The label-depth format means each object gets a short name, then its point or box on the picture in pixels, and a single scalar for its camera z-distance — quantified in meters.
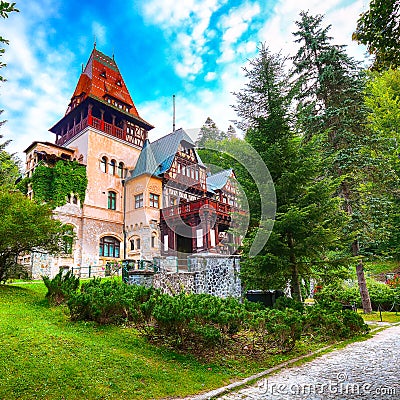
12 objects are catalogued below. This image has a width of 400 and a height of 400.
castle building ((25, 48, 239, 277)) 22.44
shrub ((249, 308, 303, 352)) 7.06
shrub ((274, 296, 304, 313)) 9.59
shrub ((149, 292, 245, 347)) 6.25
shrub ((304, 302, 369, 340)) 8.80
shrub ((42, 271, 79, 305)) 9.51
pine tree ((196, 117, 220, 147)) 47.81
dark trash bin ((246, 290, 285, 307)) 11.95
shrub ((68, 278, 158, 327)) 7.32
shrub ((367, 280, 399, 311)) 15.69
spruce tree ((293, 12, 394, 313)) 15.20
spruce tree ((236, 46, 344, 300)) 10.34
